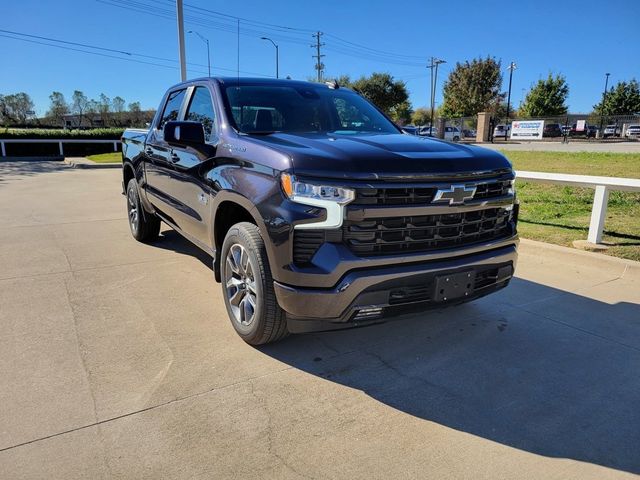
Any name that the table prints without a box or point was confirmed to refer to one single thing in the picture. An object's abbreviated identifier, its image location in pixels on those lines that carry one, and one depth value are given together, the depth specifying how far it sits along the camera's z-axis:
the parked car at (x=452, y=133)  45.59
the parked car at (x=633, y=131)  43.06
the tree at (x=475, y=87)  57.16
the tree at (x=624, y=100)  62.56
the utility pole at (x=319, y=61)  62.06
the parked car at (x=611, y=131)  46.47
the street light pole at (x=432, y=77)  59.52
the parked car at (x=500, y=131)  48.95
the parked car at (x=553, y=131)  46.28
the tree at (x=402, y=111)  61.97
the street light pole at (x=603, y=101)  67.12
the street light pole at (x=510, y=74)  56.06
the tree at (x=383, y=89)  57.84
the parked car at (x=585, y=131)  45.87
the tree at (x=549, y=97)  57.62
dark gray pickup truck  2.81
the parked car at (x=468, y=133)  50.42
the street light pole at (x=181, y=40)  17.59
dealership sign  41.78
